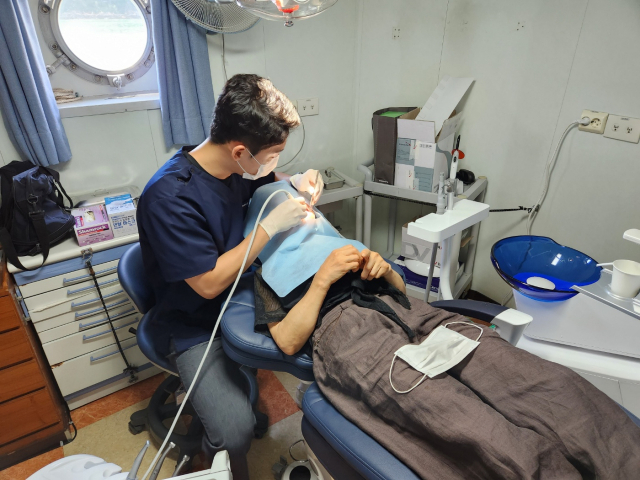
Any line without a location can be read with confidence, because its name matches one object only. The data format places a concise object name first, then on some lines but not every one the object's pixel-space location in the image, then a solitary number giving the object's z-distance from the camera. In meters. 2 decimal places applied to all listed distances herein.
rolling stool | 1.31
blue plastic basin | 1.20
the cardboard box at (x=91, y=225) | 1.59
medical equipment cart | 2.01
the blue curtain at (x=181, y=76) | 1.75
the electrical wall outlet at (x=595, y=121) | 1.67
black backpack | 1.46
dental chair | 0.80
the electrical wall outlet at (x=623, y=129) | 1.59
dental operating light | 1.32
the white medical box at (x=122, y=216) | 1.63
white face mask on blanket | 0.89
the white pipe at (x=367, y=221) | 2.30
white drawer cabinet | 1.54
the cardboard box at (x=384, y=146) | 1.97
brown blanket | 0.74
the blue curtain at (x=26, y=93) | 1.47
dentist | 1.10
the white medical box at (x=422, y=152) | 1.88
